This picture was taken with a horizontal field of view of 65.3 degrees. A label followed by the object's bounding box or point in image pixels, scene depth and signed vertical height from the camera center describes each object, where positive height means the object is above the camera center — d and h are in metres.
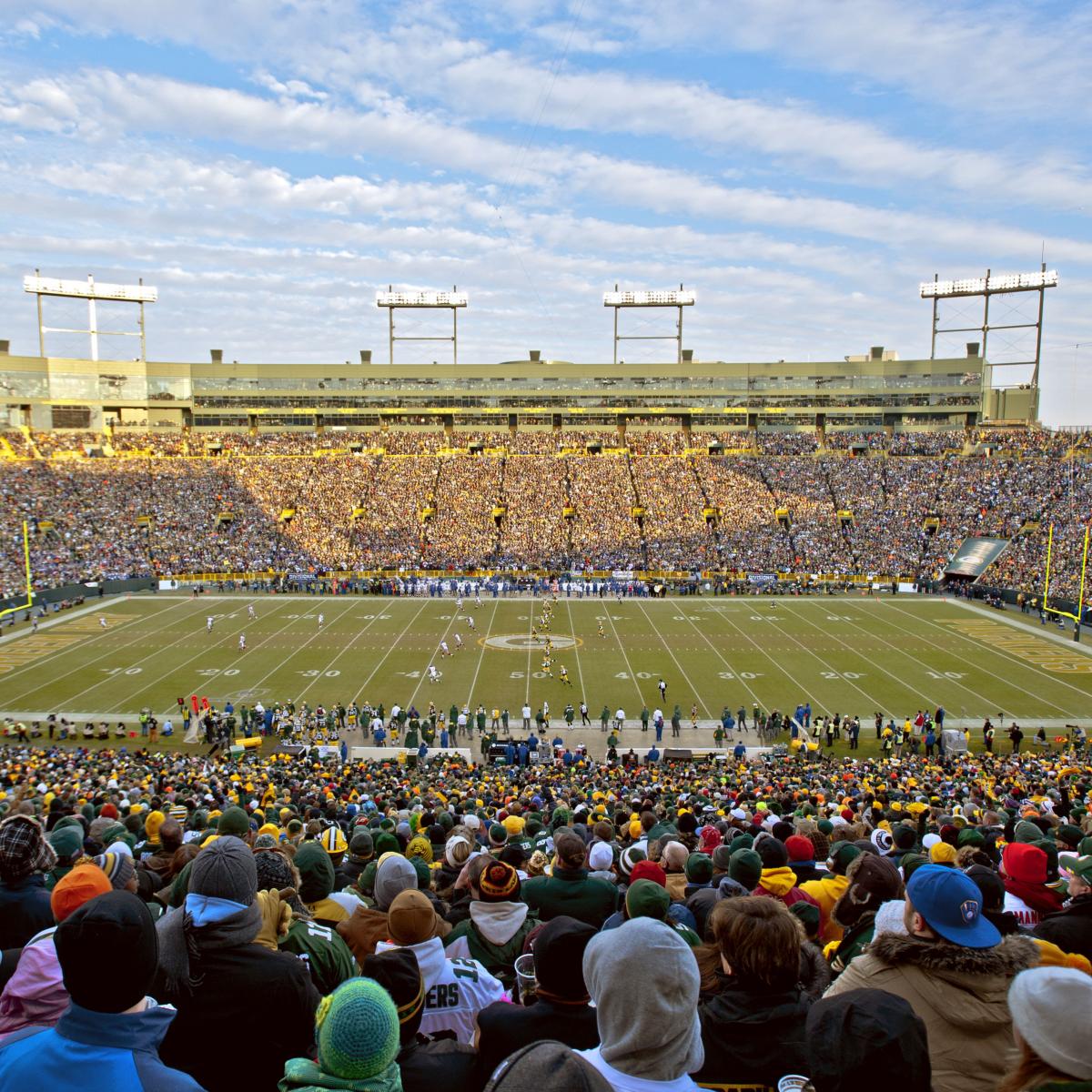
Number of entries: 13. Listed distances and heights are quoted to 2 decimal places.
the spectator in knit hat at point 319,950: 4.32 -2.71
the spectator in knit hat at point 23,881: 4.73 -2.62
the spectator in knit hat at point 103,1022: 2.62 -1.91
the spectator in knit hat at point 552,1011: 3.27 -2.28
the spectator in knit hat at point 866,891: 4.94 -2.71
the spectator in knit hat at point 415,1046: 3.25 -2.45
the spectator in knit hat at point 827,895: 6.00 -3.43
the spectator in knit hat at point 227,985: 3.38 -2.28
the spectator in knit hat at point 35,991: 3.66 -2.45
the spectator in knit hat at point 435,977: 4.23 -2.77
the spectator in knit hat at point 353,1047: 2.54 -1.86
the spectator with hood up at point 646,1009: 2.72 -1.87
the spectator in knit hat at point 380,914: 5.04 -2.98
